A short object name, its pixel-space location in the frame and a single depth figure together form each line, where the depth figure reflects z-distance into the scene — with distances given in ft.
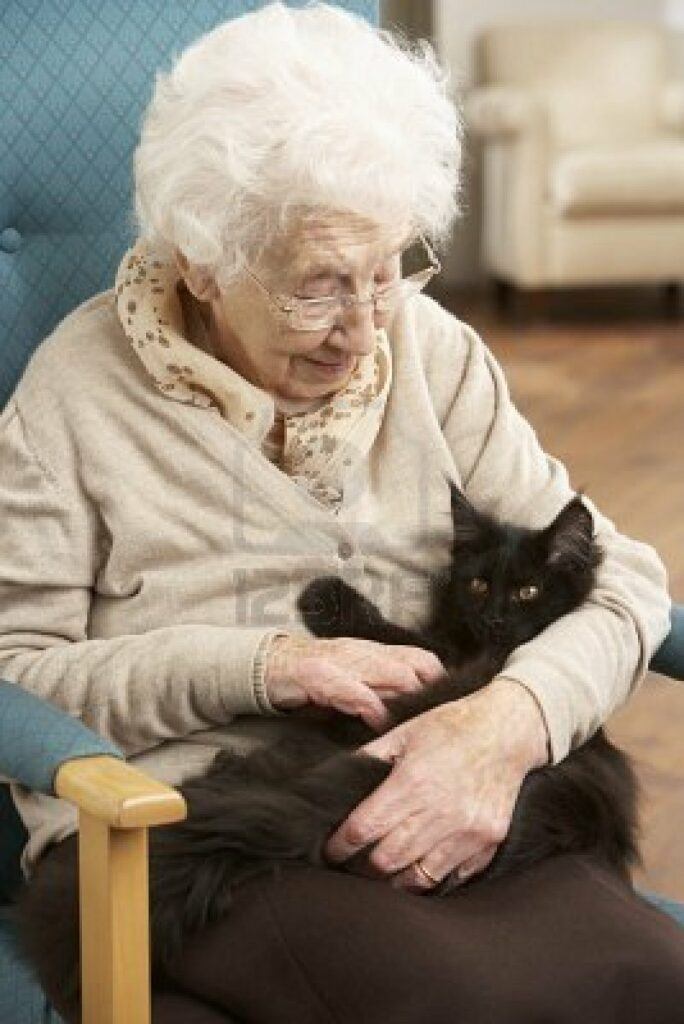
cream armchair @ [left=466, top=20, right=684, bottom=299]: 24.09
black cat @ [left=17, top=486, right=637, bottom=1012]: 7.50
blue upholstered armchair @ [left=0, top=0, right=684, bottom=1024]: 8.53
